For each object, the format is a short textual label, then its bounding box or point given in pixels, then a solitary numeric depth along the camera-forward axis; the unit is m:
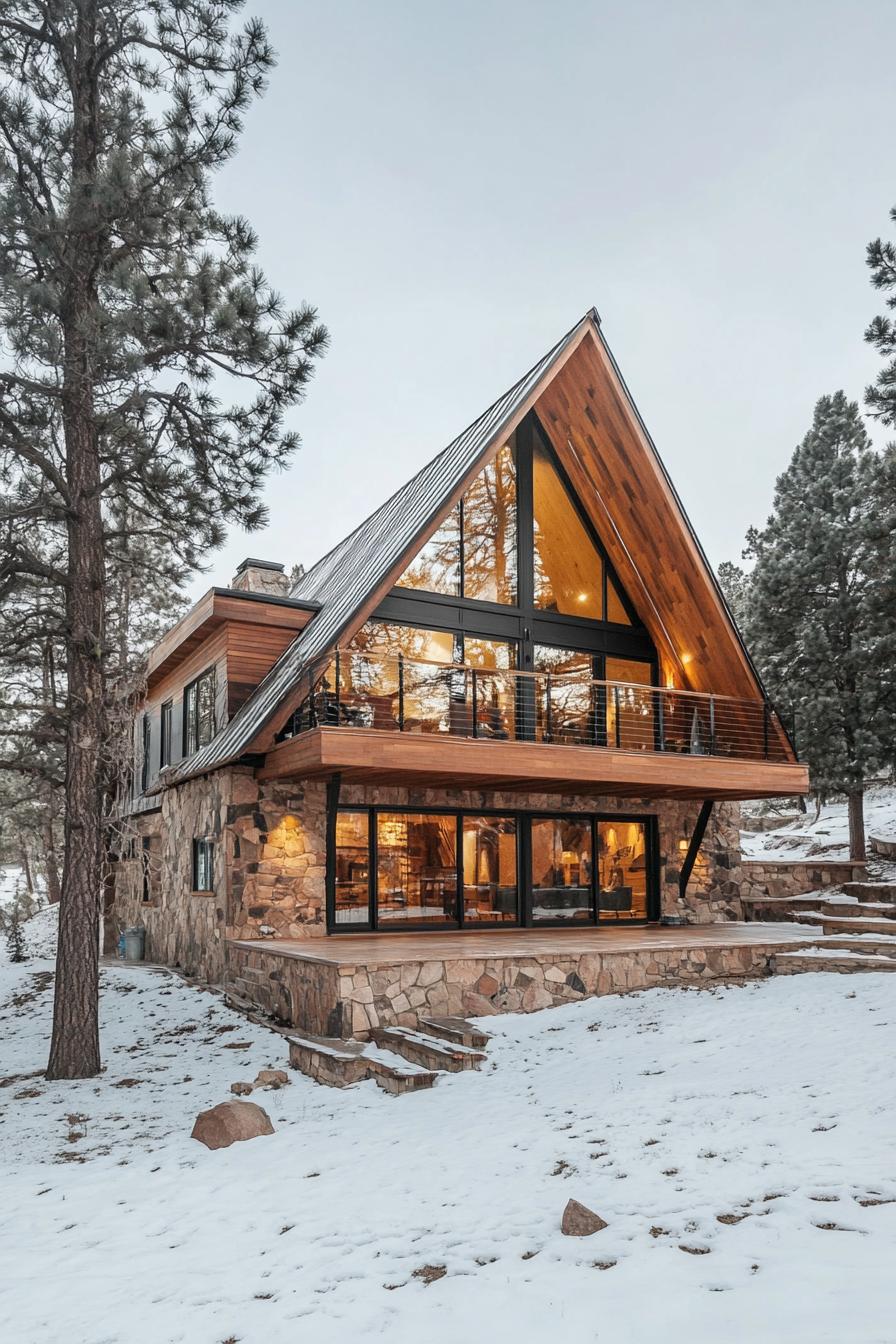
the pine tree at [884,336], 11.82
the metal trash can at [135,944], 16.55
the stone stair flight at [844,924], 10.05
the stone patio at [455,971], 8.66
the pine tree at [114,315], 8.40
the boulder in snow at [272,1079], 7.55
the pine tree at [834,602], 17.08
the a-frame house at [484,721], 11.57
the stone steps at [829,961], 9.59
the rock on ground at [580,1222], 4.09
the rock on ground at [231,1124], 6.20
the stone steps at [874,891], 13.79
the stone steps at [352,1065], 7.10
